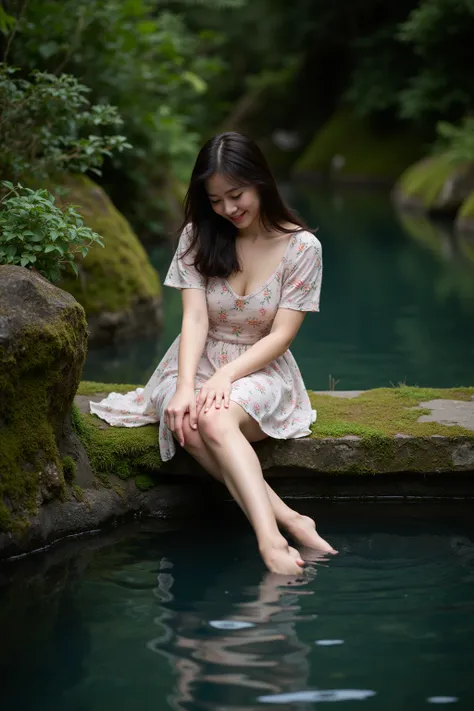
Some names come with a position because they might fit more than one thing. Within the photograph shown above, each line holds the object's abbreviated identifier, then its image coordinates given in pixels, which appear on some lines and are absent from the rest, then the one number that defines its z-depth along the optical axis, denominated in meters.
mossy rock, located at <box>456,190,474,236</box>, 17.53
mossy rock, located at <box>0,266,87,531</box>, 3.86
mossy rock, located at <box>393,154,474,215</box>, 19.61
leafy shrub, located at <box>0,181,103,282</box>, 4.40
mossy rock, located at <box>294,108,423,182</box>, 29.80
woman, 4.17
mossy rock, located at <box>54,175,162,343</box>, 8.60
